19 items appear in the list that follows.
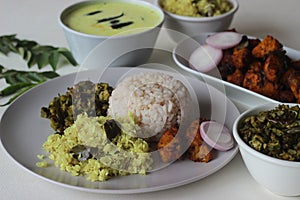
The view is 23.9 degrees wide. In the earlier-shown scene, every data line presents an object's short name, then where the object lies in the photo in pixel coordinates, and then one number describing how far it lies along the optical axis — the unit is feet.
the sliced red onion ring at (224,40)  2.94
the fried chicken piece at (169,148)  2.40
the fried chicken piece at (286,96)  2.67
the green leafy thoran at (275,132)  2.19
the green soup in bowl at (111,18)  3.04
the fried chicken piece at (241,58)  2.82
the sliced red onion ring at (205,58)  2.90
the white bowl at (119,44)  2.92
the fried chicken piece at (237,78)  2.79
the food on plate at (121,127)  2.35
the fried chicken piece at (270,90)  2.69
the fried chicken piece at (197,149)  2.39
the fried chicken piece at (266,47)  2.83
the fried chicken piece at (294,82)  2.64
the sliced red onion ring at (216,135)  2.41
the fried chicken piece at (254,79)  2.72
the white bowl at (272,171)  2.17
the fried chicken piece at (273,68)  2.69
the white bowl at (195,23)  3.16
